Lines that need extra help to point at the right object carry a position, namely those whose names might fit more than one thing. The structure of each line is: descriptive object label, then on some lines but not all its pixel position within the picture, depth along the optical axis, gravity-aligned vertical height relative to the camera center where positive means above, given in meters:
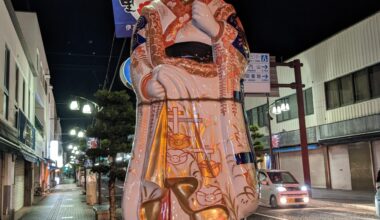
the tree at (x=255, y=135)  29.91 +2.07
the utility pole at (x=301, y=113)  24.11 +2.78
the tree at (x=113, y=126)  14.38 +1.49
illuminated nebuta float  3.61 +0.42
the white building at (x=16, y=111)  15.28 +2.81
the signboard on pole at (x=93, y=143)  21.97 +1.50
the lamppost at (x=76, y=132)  34.38 +3.44
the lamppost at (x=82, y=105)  19.02 +2.95
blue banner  7.98 +2.88
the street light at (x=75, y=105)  19.47 +2.99
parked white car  19.56 -1.23
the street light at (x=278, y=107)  28.33 +3.78
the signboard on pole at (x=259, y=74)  21.03 +4.42
